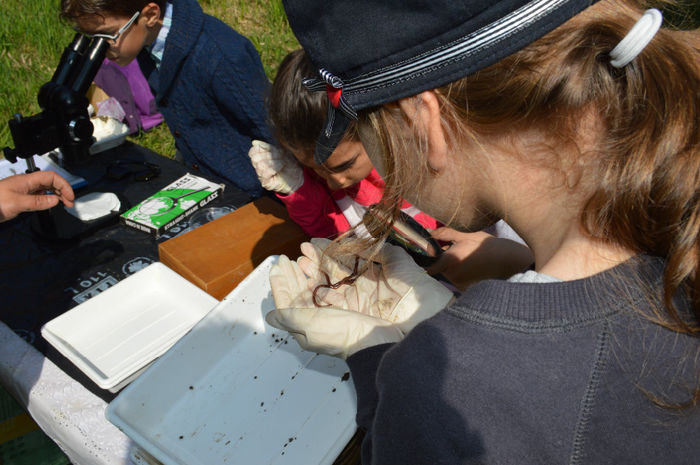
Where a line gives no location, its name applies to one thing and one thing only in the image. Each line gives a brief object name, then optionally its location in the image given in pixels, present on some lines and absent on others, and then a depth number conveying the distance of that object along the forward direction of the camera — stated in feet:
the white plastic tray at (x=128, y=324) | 3.75
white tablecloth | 3.37
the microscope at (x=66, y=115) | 4.84
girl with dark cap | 1.69
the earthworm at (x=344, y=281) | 3.74
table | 3.50
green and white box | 5.37
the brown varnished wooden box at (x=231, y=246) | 4.55
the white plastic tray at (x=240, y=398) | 3.17
